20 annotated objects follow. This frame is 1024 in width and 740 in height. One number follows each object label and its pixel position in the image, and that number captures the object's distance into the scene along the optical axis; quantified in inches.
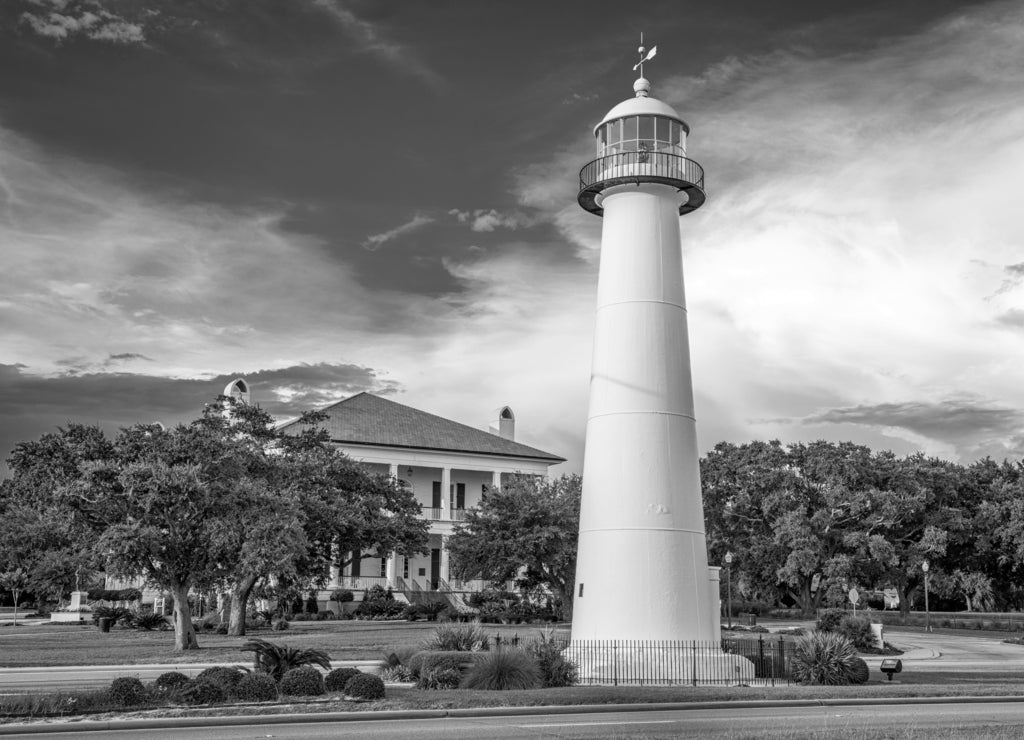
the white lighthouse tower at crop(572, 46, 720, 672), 985.5
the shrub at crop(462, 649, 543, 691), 862.5
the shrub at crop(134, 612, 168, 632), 1790.1
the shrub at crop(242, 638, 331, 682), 823.7
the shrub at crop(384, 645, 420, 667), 976.7
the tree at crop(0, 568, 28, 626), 2549.2
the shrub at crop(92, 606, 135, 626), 1798.7
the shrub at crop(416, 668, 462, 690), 875.4
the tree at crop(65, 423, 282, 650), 1262.3
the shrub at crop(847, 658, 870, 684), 1023.6
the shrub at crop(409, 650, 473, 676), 907.4
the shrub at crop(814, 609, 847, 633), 1718.8
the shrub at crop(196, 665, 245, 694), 748.0
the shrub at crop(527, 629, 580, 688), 916.0
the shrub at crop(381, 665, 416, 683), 940.0
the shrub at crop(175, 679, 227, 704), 724.7
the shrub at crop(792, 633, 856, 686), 1021.8
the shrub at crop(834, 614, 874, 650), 1630.2
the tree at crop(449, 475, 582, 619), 2041.1
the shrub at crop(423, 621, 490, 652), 1079.6
